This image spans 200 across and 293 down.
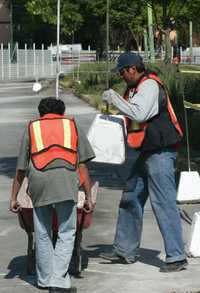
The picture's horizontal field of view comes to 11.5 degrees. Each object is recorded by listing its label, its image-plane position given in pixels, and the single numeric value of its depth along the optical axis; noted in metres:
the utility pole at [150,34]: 44.00
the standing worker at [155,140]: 7.88
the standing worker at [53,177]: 7.23
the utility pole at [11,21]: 97.83
